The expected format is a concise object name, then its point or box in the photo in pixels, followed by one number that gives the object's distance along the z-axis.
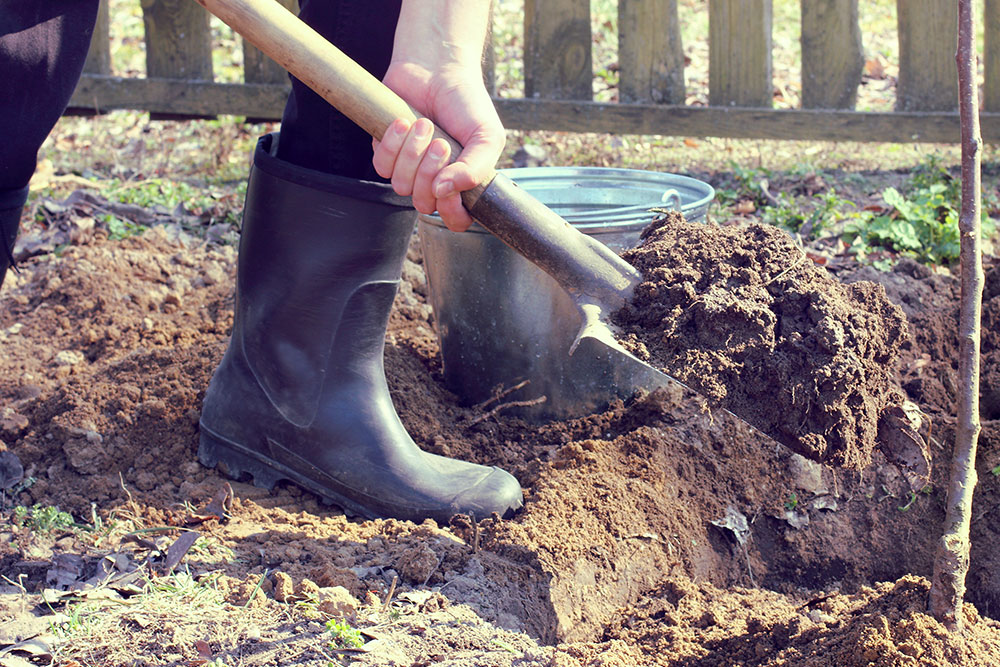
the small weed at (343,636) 1.86
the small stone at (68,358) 2.29
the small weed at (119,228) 2.58
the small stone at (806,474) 2.12
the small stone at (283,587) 1.91
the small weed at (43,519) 2.01
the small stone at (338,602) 1.89
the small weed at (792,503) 2.10
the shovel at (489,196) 1.89
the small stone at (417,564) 1.94
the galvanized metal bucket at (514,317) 2.15
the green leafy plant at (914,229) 2.47
